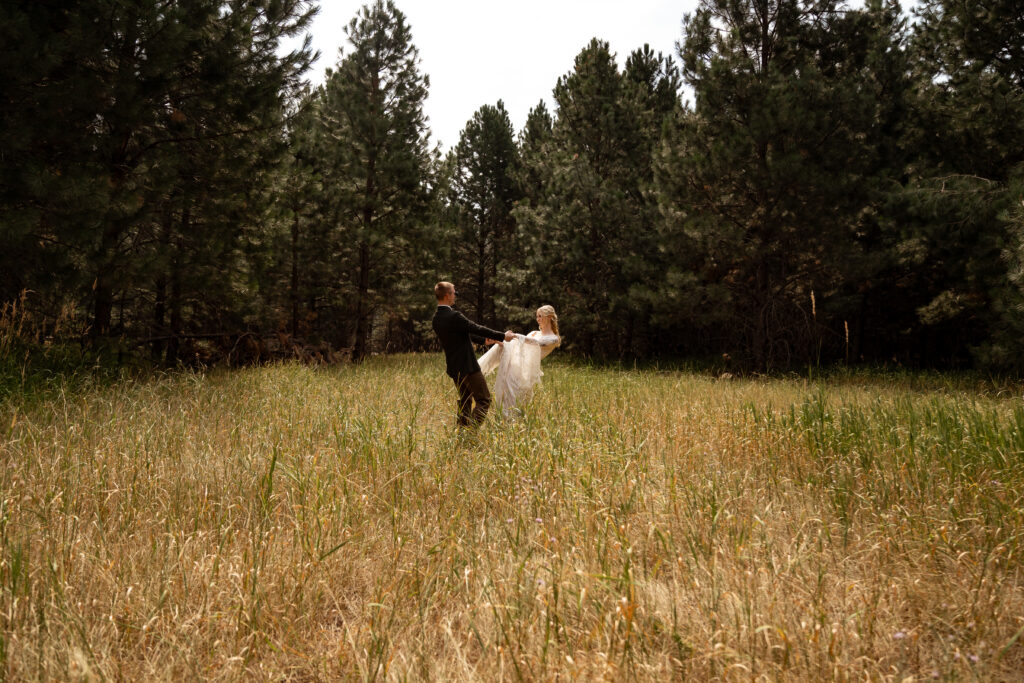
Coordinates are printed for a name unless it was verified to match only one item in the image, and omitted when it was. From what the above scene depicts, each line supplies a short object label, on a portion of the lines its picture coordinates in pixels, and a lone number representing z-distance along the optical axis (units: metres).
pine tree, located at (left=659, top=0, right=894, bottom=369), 10.24
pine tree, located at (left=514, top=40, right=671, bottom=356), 15.00
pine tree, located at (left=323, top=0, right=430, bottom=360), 15.17
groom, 5.29
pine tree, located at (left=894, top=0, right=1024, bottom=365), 9.27
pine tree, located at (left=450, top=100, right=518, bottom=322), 23.56
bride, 5.84
